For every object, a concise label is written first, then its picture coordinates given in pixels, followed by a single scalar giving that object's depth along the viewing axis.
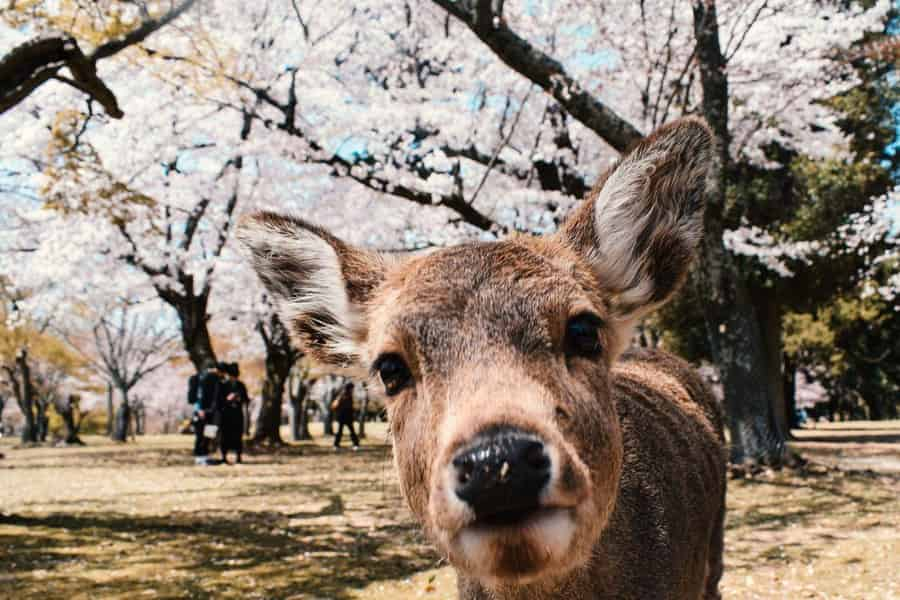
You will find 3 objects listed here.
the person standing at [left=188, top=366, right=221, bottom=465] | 15.55
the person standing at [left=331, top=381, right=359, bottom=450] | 21.06
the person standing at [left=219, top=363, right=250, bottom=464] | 15.67
